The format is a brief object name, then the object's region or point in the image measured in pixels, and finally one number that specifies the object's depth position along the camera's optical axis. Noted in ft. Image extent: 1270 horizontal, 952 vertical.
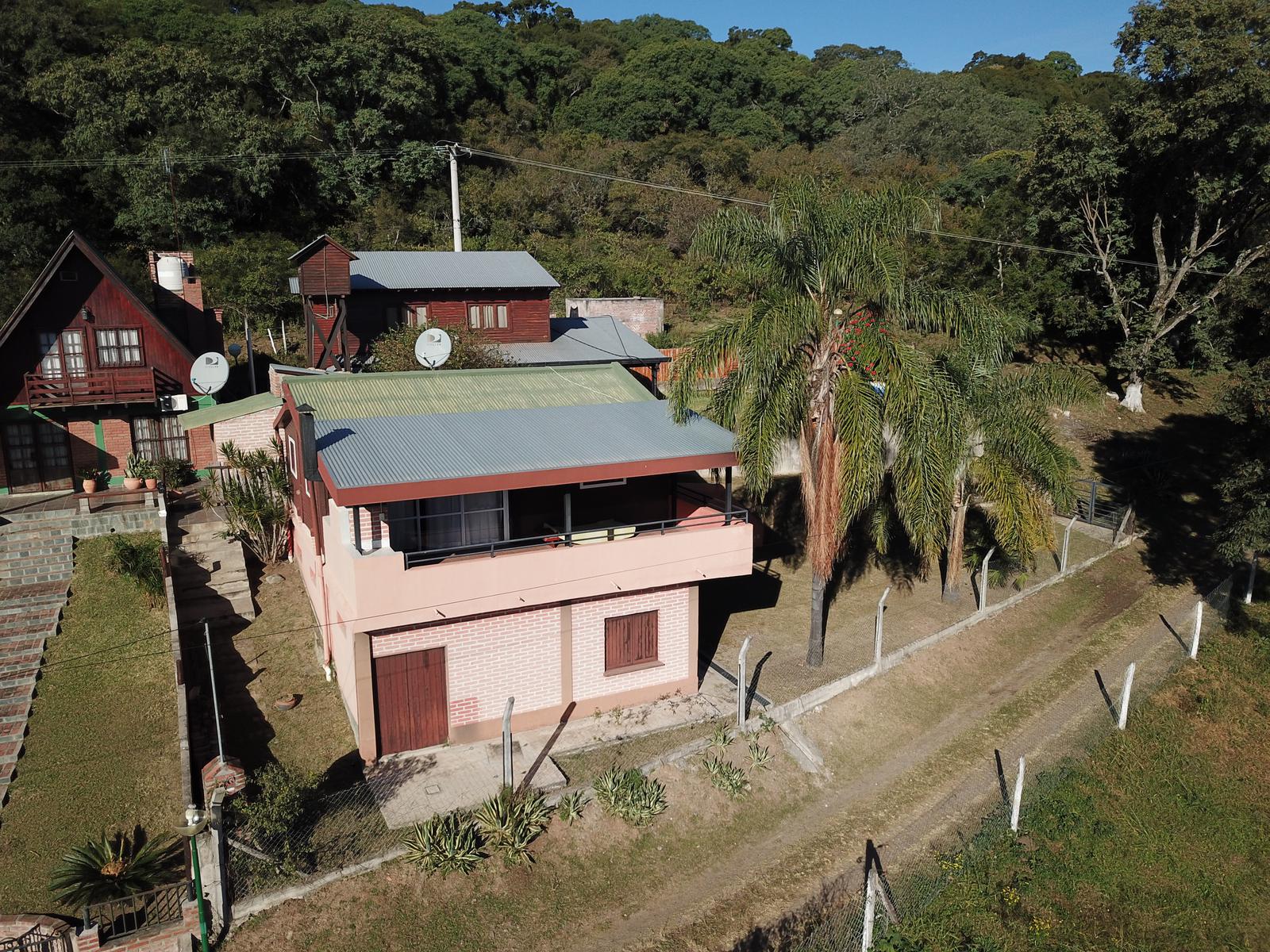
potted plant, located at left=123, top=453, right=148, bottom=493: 82.69
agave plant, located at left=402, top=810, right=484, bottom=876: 42.68
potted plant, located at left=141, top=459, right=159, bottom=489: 82.02
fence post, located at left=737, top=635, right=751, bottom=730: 54.94
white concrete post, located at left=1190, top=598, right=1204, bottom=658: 71.56
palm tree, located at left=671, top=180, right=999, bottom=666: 55.26
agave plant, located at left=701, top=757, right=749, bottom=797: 51.13
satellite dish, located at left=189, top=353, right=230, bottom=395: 85.46
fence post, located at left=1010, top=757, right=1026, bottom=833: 50.25
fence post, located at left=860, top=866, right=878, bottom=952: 40.09
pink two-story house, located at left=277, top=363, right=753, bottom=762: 49.55
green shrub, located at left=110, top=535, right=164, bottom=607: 62.23
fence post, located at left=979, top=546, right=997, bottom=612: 73.31
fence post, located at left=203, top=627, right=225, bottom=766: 44.68
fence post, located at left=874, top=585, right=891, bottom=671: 62.03
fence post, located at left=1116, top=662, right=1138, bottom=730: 59.98
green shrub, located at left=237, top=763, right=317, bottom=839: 41.78
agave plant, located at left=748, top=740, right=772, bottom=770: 53.26
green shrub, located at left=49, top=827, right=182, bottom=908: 38.34
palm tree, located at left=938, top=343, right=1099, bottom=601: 67.92
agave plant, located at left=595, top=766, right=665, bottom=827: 48.06
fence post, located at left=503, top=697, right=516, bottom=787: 45.37
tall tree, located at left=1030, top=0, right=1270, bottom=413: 109.81
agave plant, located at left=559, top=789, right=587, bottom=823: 47.11
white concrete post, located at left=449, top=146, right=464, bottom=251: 118.42
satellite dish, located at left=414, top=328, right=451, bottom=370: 76.07
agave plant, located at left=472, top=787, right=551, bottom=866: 44.52
